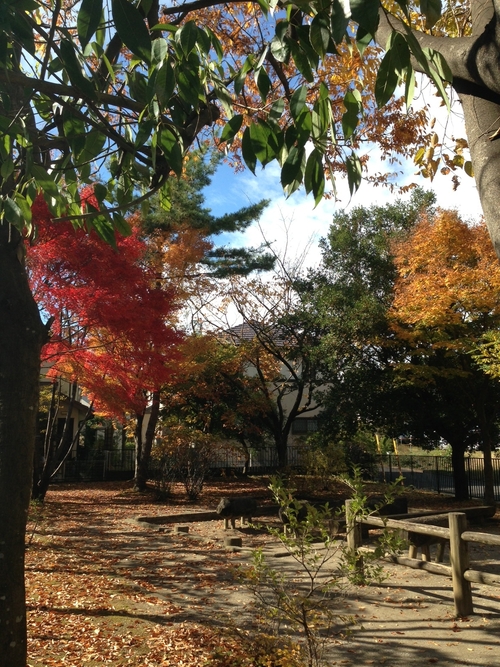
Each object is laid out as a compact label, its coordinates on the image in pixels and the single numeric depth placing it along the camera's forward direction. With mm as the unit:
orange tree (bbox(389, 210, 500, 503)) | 15406
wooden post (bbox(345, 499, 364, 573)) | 7952
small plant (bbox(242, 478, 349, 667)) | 3875
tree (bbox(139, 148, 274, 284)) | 18188
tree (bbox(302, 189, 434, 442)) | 19641
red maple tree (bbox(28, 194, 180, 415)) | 11203
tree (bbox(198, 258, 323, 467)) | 21922
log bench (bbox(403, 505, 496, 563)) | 8453
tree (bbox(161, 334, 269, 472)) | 22453
